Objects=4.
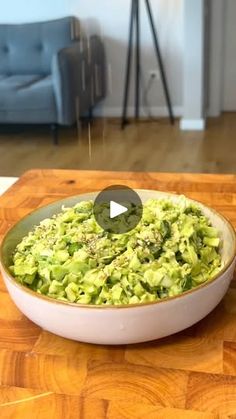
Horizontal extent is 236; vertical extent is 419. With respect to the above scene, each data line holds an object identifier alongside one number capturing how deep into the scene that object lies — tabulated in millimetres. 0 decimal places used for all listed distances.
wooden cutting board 583
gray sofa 3492
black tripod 3734
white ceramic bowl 617
